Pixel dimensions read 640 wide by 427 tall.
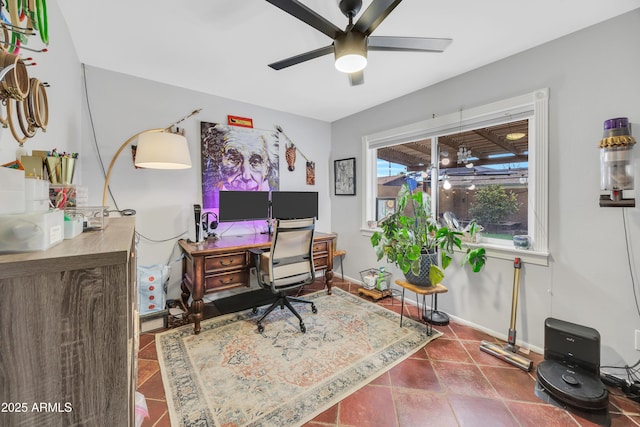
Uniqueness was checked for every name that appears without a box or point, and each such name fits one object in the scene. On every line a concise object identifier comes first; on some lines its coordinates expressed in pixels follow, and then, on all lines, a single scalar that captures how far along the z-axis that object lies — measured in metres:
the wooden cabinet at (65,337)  0.47
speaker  2.70
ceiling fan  1.32
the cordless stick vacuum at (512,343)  1.99
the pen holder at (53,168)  1.00
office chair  2.34
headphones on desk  2.85
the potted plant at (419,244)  2.27
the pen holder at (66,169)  1.10
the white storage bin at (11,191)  0.55
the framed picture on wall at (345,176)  3.70
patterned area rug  1.52
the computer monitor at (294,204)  3.30
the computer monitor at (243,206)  2.85
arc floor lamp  2.12
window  2.07
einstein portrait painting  2.95
